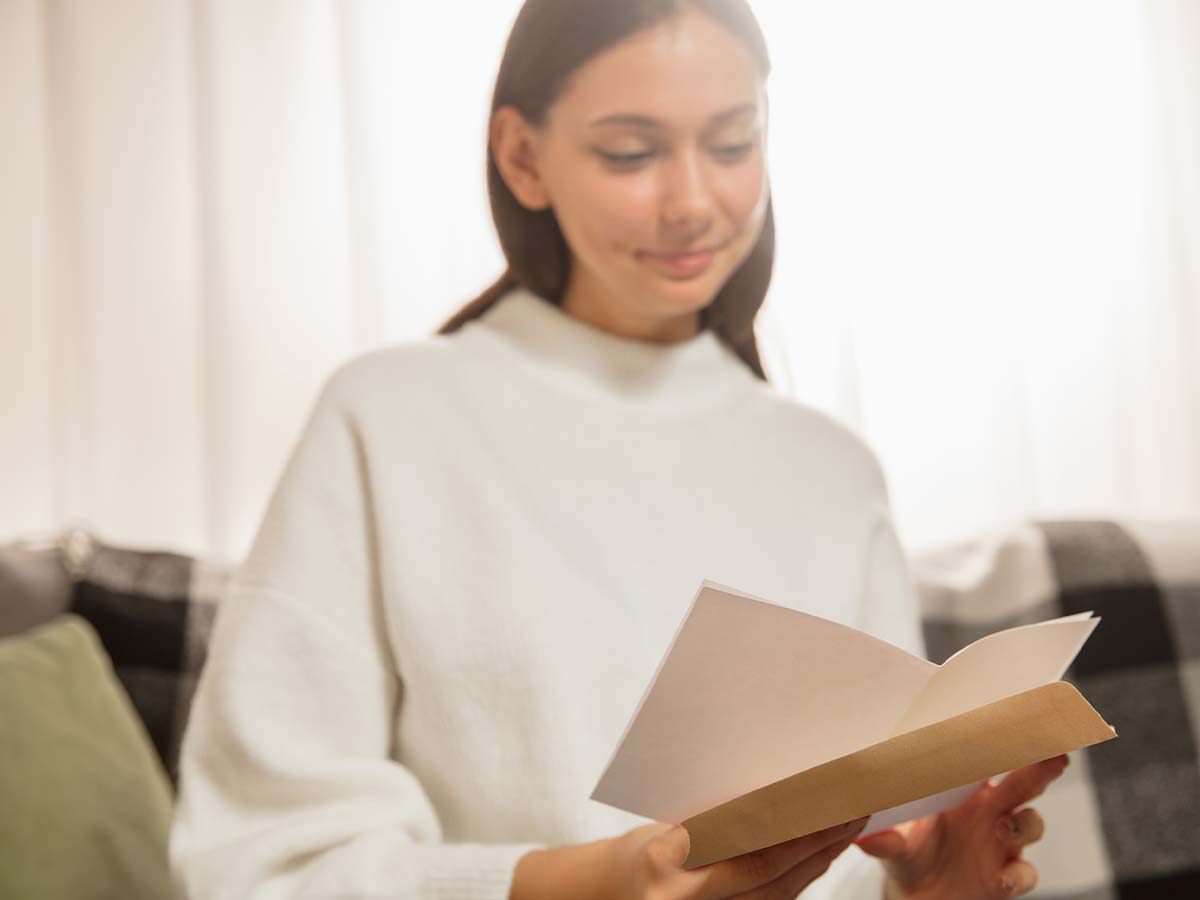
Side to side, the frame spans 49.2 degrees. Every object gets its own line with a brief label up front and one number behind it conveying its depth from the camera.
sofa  1.28
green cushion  1.15
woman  0.98
